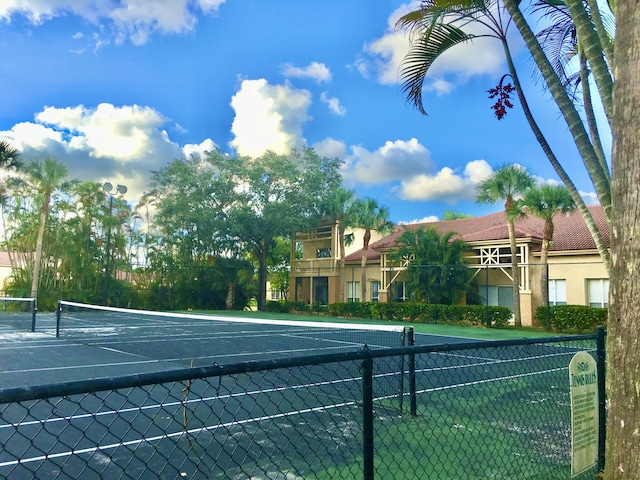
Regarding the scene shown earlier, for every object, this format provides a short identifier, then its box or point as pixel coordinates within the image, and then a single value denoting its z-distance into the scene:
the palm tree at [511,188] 27.44
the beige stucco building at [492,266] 27.44
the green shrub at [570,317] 22.30
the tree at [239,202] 39.91
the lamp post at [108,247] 31.17
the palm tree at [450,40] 5.70
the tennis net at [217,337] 13.19
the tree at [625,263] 2.70
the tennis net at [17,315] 20.87
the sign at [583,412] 4.07
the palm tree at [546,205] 25.36
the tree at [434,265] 30.34
